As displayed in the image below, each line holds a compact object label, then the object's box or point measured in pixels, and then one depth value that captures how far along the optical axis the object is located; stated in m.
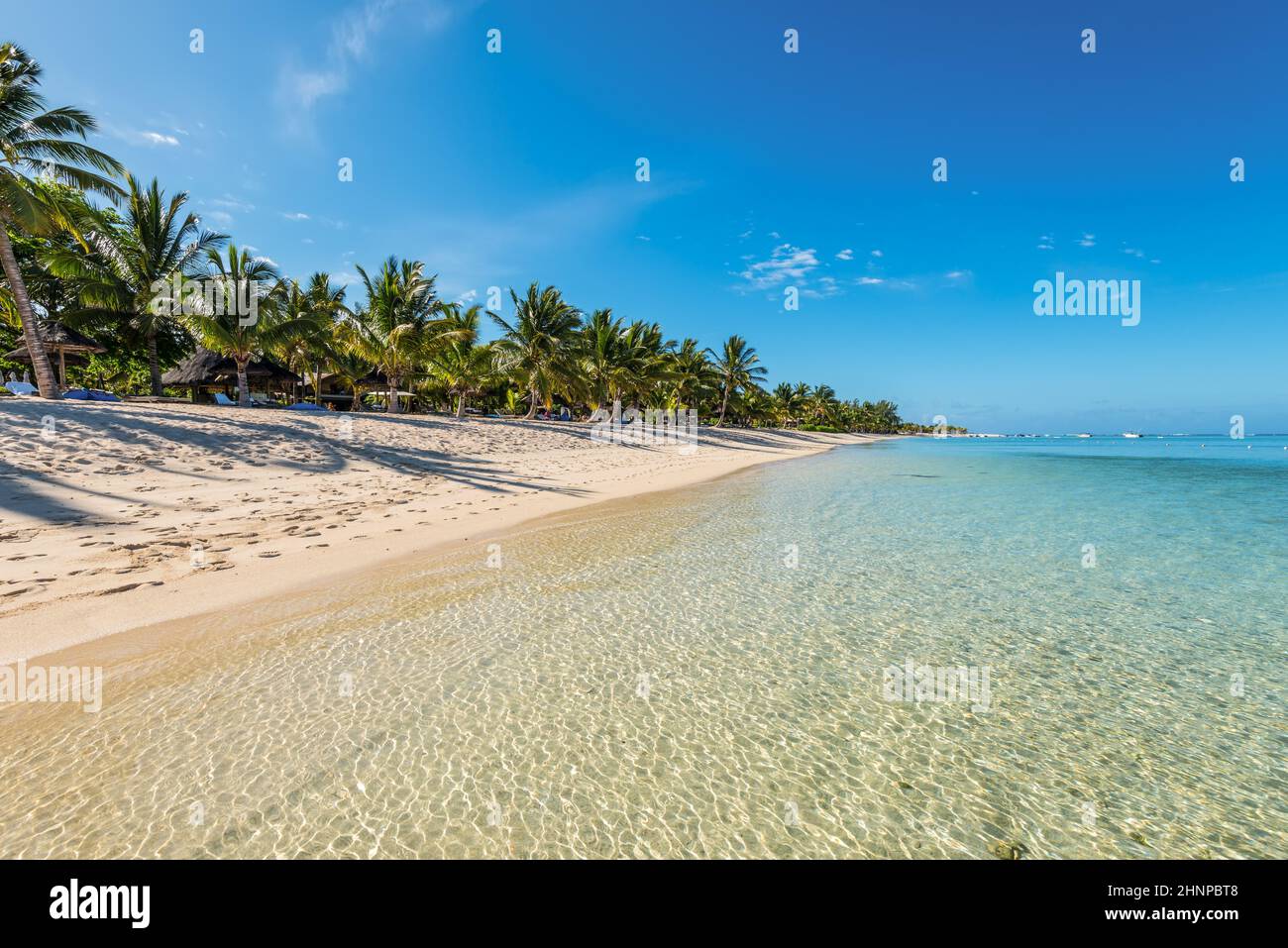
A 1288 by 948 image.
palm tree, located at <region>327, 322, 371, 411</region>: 31.91
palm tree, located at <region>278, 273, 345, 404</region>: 28.15
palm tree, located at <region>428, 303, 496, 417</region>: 36.09
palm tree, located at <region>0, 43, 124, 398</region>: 16.47
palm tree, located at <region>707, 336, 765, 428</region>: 60.53
